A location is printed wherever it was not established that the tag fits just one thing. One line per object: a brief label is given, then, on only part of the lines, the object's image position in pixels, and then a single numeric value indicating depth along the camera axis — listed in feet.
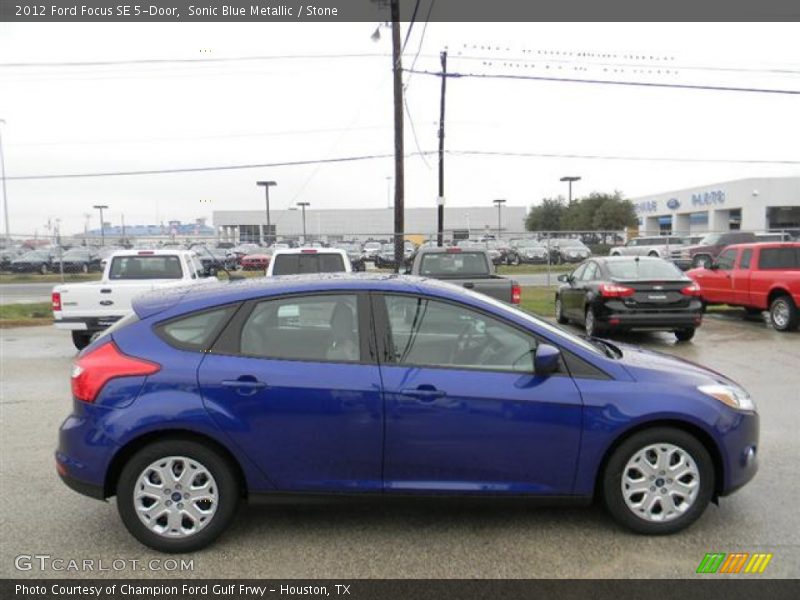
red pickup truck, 38.58
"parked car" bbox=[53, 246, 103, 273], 100.41
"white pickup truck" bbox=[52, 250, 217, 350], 32.30
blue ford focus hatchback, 11.64
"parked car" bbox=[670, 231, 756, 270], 90.89
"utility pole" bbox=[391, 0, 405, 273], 57.00
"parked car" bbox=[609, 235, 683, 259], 95.61
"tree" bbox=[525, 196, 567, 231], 240.32
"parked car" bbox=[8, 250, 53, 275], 103.42
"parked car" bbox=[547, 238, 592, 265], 106.42
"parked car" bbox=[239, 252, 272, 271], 98.27
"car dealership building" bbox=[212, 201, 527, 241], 285.64
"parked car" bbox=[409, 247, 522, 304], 35.58
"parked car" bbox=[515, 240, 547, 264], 117.57
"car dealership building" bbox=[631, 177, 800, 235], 170.40
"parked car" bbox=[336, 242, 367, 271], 84.89
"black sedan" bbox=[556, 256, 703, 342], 34.30
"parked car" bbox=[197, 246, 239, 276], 101.14
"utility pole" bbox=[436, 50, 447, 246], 70.54
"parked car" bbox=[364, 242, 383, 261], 111.04
